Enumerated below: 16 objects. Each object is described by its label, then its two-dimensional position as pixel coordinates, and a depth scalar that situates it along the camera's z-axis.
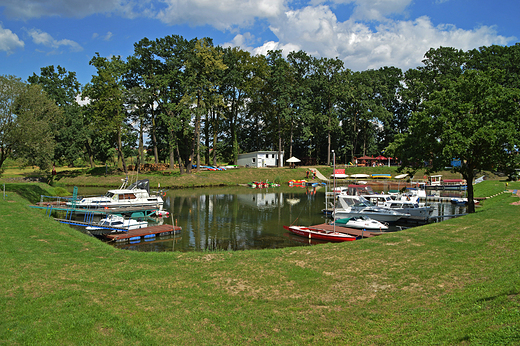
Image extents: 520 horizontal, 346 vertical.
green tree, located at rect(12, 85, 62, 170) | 34.25
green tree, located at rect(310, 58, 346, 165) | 79.94
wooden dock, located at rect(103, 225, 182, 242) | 24.11
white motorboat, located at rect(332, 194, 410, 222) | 31.00
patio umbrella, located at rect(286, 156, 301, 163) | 78.50
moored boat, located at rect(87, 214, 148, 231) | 25.72
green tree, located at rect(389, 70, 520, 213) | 23.80
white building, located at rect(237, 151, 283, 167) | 79.19
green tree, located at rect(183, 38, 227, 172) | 64.19
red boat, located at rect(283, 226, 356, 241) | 23.66
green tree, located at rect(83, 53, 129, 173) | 61.94
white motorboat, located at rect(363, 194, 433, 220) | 31.53
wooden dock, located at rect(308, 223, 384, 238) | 24.72
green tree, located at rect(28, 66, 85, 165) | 65.25
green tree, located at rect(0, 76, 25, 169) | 33.81
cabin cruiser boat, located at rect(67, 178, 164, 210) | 32.84
